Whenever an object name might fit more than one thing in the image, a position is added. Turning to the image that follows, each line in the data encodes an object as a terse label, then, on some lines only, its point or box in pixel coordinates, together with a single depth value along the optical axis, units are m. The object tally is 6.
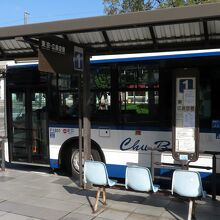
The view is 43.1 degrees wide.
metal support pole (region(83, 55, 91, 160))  5.04
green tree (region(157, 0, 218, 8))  11.37
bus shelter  3.55
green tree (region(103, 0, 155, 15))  13.86
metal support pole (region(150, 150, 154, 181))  4.92
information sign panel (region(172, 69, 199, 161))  4.47
